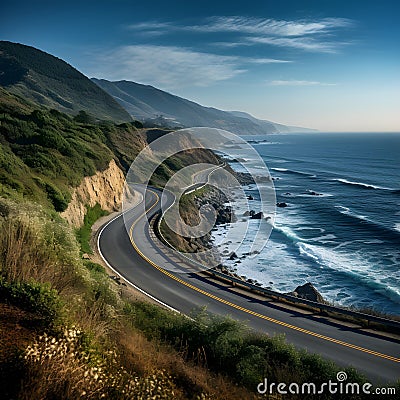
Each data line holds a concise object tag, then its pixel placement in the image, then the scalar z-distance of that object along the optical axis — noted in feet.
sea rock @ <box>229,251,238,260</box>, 124.41
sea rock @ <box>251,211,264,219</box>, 177.44
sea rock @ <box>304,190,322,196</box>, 232.73
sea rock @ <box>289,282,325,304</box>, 85.53
